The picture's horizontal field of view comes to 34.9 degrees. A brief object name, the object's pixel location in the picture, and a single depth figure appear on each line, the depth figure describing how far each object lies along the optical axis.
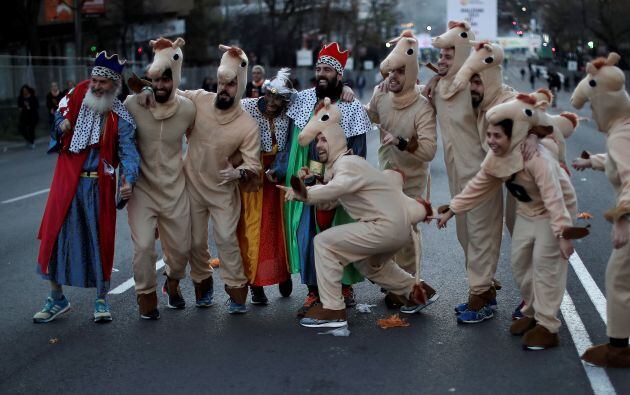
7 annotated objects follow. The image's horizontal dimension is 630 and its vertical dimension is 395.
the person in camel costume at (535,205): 6.36
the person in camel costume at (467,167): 7.20
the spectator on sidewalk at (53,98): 26.21
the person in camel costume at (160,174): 7.29
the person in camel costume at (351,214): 6.97
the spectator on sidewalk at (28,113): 26.05
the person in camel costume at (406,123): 7.58
